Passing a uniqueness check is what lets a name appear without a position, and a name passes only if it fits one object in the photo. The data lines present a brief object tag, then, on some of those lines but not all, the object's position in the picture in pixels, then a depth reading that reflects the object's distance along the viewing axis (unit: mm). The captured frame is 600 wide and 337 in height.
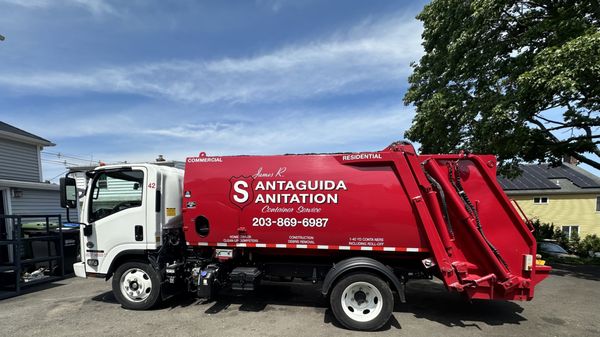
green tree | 7812
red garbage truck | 5055
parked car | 19981
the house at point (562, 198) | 29625
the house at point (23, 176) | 11938
